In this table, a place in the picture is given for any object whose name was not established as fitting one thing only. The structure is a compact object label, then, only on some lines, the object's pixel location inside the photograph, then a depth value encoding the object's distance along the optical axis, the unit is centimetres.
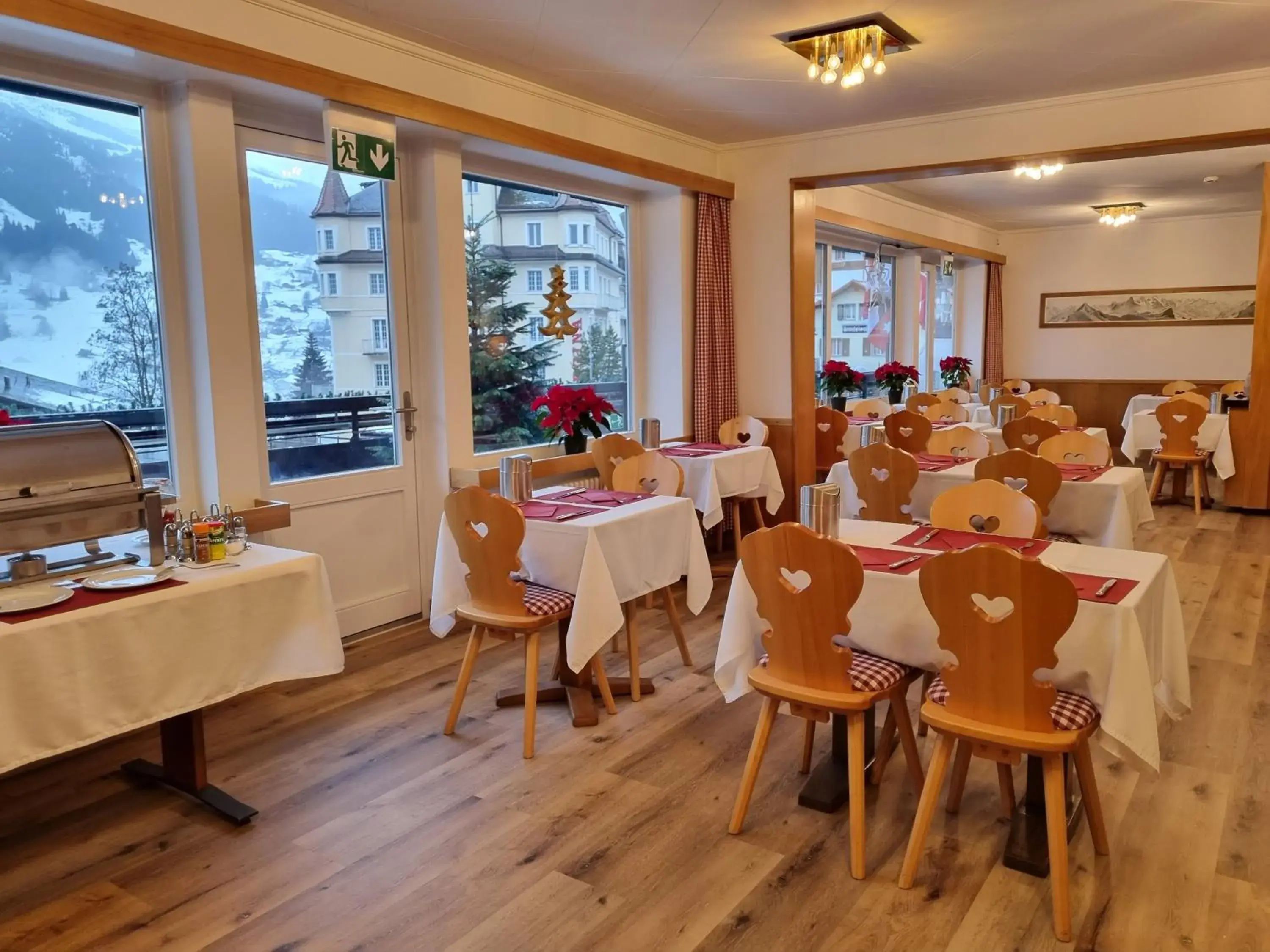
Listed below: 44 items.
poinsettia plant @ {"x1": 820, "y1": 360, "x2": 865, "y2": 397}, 715
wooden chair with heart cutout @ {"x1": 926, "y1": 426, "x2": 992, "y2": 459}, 510
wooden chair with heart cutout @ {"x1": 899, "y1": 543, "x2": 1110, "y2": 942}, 201
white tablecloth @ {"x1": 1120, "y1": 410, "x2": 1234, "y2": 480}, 698
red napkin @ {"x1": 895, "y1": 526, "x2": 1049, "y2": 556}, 272
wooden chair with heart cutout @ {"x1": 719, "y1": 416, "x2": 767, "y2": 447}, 587
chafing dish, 230
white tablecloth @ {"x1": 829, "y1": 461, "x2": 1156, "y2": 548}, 394
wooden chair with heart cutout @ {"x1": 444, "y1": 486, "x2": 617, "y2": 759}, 299
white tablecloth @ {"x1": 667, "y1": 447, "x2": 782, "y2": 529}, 499
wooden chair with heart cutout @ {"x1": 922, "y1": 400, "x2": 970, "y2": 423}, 732
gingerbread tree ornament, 520
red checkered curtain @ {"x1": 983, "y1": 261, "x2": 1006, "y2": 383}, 1086
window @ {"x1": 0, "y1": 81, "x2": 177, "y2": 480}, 310
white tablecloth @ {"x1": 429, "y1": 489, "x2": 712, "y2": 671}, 313
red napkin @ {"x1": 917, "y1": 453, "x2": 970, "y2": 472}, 451
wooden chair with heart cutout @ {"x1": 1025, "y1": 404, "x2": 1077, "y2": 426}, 632
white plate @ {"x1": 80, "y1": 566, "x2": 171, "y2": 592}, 236
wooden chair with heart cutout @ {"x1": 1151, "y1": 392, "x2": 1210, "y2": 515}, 699
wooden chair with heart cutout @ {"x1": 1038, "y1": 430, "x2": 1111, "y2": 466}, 464
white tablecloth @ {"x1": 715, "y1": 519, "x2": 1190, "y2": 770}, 212
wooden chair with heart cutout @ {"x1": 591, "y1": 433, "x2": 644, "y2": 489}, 480
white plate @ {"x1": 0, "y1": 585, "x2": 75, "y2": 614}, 218
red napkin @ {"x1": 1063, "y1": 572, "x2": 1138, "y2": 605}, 220
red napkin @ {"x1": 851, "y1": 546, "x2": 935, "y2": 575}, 252
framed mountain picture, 998
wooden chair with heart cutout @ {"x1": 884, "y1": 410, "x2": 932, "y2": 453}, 572
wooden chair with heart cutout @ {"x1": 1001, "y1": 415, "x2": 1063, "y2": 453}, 511
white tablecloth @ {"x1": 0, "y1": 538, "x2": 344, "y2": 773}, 211
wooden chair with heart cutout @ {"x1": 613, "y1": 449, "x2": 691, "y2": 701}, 389
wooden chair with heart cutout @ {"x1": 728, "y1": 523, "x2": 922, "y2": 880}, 228
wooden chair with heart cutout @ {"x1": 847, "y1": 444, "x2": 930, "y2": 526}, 418
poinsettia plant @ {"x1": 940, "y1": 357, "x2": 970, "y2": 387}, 962
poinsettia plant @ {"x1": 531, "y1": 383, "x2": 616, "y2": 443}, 489
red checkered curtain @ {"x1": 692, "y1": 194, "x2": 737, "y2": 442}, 585
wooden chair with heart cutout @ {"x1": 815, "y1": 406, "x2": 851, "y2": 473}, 638
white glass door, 388
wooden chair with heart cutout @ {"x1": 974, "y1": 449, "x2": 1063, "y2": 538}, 381
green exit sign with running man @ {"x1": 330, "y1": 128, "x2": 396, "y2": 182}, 367
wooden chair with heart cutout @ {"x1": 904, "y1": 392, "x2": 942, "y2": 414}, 745
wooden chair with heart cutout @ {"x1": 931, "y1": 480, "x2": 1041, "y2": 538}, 296
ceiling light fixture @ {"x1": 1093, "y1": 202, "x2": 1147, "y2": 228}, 888
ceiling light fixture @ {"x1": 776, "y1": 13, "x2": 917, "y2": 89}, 376
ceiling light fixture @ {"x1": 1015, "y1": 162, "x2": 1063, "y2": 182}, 544
